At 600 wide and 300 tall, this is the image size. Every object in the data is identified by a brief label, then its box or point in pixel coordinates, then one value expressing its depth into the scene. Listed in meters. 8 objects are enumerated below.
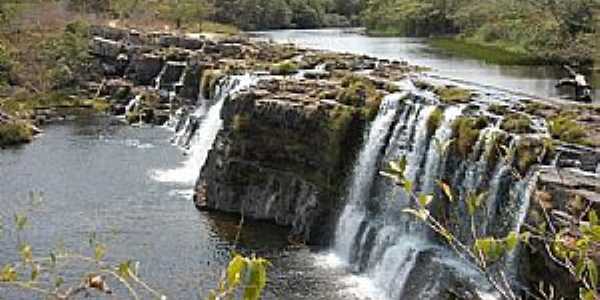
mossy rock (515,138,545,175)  22.56
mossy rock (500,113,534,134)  25.15
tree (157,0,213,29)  78.19
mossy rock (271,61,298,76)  41.34
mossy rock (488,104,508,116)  28.00
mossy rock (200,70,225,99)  45.66
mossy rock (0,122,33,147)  43.84
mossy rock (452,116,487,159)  25.66
